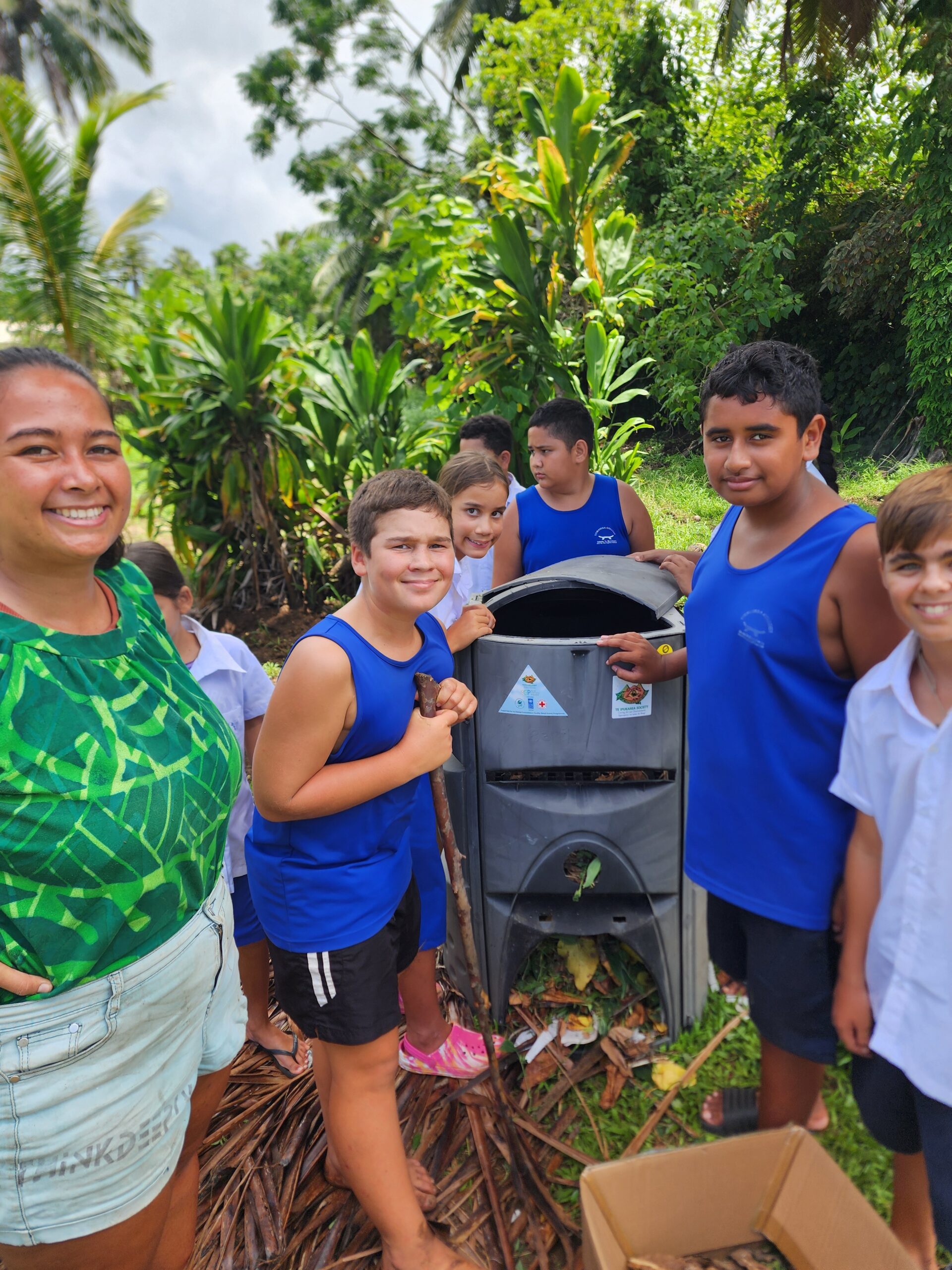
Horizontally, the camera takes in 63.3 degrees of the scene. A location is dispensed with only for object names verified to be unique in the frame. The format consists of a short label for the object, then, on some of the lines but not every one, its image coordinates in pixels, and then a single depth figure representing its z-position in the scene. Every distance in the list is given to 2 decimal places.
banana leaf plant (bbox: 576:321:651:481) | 5.24
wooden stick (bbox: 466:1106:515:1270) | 1.71
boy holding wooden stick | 1.46
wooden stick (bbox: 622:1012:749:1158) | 1.95
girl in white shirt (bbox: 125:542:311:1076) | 2.02
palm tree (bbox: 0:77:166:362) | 7.77
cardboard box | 1.42
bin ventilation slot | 2.08
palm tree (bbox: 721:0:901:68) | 6.09
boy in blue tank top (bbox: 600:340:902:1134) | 1.44
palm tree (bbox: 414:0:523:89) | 18.83
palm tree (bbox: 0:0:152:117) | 26.17
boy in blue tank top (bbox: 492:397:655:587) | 2.88
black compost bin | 2.01
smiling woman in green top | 1.08
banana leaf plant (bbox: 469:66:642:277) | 5.00
